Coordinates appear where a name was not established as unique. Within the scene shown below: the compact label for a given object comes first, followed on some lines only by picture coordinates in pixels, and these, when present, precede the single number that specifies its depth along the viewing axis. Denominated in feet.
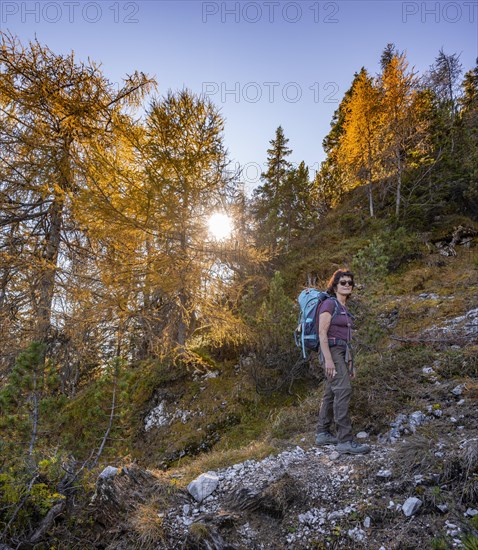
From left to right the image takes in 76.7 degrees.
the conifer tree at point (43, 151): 22.02
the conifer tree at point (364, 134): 55.77
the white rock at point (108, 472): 9.31
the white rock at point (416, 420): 11.70
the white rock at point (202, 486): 9.59
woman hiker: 11.66
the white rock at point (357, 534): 7.56
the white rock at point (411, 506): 7.78
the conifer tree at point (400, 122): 52.01
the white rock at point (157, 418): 26.37
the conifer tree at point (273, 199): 57.88
